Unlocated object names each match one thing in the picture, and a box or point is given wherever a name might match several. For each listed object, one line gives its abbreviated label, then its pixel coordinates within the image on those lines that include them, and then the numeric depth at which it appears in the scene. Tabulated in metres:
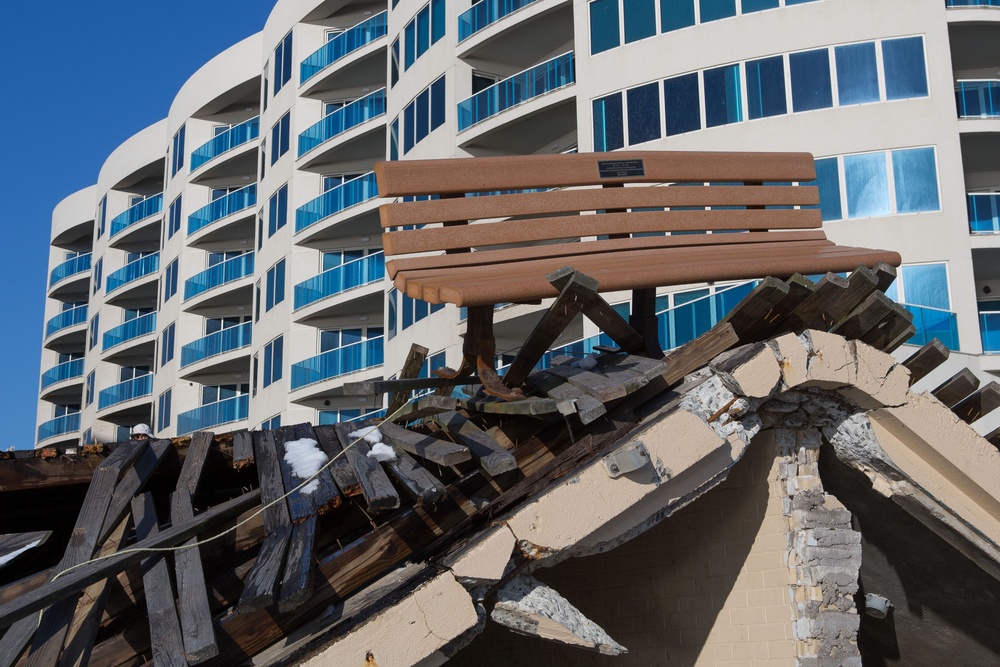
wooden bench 6.55
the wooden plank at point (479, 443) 5.90
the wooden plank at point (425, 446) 5.73
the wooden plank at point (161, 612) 5.01
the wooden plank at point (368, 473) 5.45
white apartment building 19.30
